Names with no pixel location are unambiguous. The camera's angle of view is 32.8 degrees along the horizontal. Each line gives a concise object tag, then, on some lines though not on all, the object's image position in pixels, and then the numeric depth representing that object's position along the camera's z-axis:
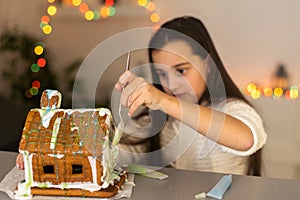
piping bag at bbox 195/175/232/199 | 1.07
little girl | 1.98
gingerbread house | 1.01
